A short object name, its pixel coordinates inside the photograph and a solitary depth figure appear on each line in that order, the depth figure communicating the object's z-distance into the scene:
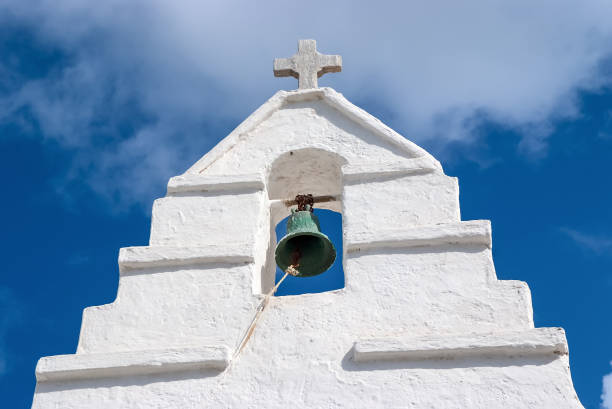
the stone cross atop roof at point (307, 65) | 7.60
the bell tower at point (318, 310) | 5.33
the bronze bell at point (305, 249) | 6.66
